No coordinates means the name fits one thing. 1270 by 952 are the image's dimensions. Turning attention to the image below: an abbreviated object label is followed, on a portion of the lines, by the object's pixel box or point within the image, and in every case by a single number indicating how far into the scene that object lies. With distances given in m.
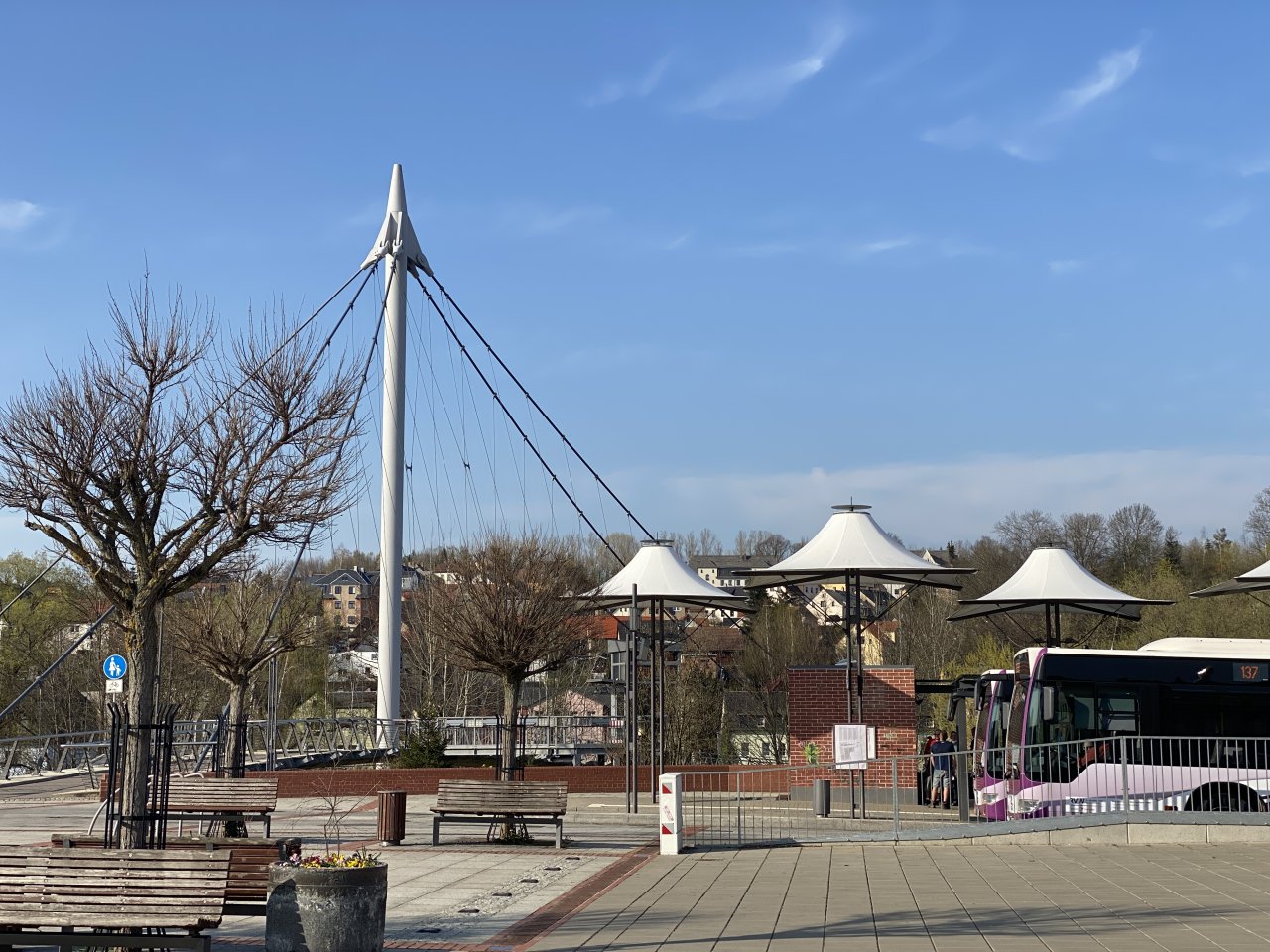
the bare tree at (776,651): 57.66
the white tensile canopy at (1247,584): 22.78
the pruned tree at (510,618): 25.36
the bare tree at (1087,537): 74.00
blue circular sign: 23.48
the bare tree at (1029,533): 74.56
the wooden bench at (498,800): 16.53
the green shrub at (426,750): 27.27
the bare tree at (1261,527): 64.25
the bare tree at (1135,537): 73.75
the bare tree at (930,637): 58.97
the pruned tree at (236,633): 25.30
